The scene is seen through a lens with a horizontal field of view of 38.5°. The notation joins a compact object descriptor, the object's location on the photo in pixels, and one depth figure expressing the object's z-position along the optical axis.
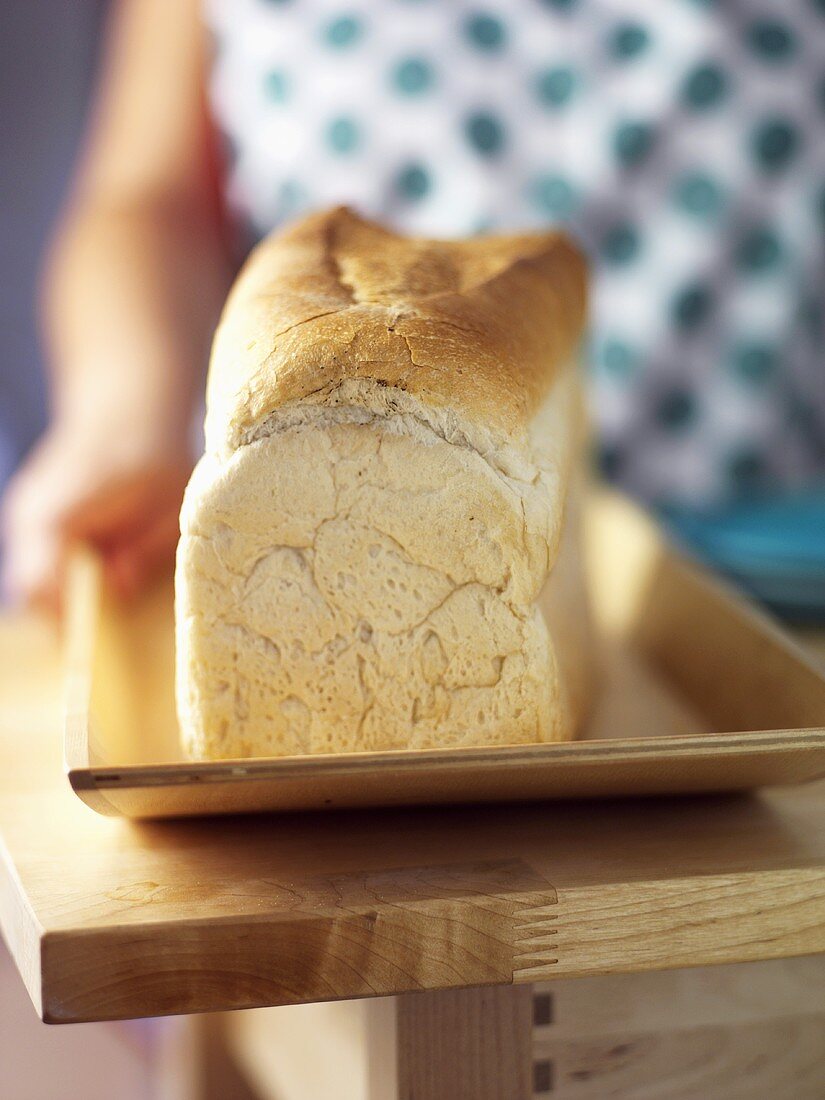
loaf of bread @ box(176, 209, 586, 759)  0.63
